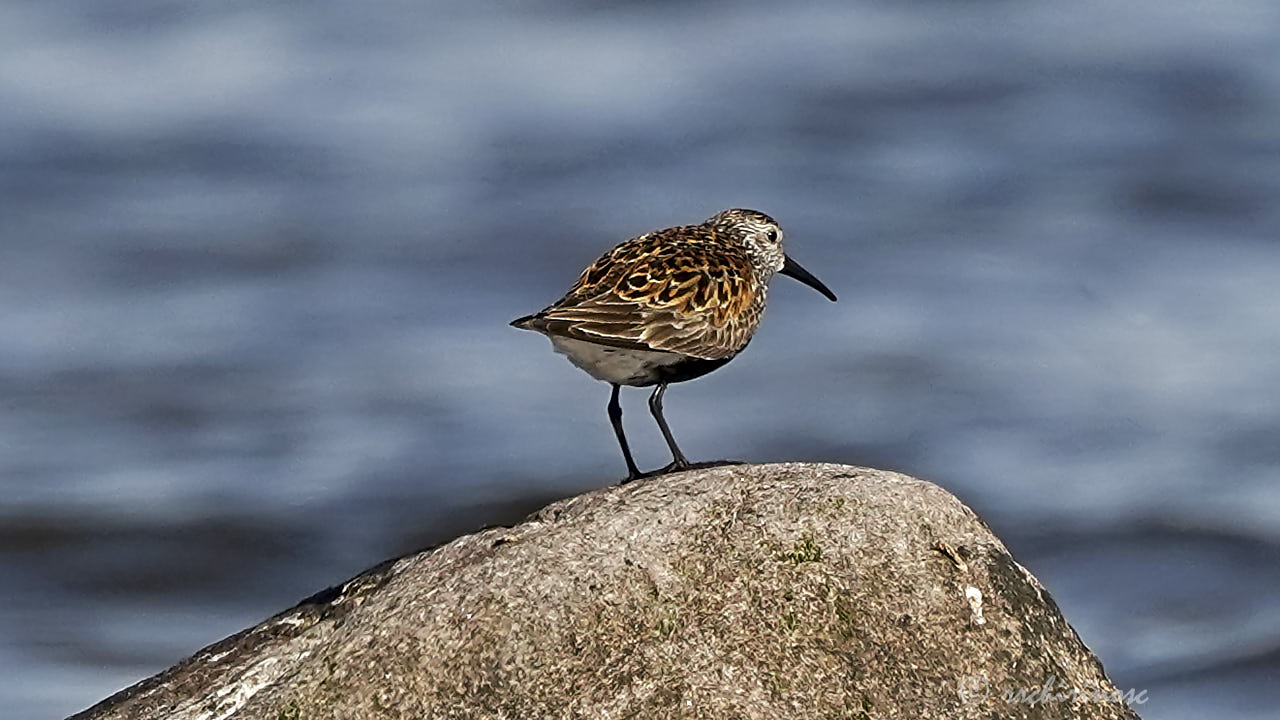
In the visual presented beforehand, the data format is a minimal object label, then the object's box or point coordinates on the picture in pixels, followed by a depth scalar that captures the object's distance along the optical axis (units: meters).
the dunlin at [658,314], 14.38
